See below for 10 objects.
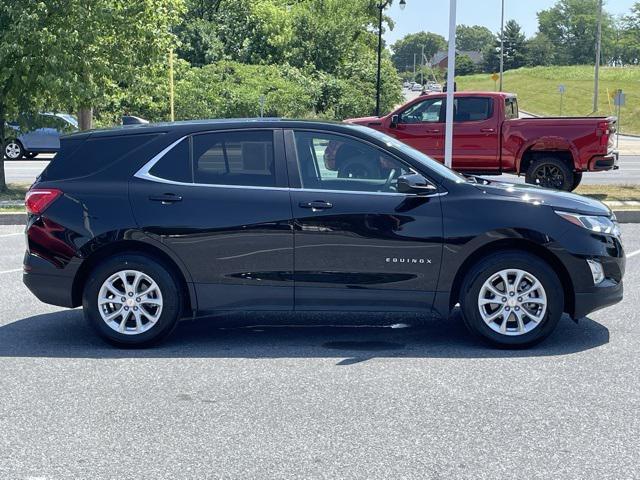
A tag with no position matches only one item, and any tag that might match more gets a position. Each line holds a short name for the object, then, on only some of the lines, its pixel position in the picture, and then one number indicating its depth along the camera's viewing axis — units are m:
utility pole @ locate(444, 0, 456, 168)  14.77
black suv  6.52
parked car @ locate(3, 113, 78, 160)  29.67
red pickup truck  16.25
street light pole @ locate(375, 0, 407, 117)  40.86
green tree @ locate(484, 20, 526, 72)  135.50
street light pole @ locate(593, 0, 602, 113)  50.66
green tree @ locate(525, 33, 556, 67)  143.00
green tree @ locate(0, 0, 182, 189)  16.75
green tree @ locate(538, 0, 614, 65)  146.75
